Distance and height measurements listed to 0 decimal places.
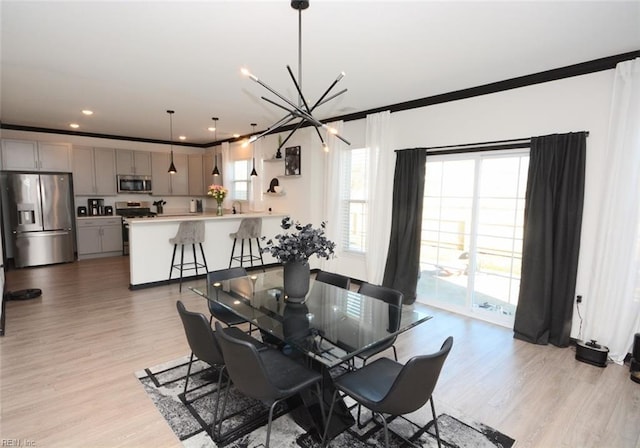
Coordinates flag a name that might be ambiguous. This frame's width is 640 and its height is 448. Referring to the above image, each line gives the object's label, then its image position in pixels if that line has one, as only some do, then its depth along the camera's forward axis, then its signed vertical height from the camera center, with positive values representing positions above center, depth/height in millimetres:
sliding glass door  3803 -459
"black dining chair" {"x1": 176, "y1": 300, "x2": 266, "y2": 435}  2057 -951
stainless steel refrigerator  5891 -549
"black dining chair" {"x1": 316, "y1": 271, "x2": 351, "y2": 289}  3205 -868
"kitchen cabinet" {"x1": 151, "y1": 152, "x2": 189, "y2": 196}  8062 +336
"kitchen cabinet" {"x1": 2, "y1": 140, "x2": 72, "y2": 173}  5975 +569
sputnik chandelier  2178 +575
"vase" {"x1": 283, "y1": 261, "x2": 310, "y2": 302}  2602 -683
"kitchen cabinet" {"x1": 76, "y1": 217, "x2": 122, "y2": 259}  6910 -1052
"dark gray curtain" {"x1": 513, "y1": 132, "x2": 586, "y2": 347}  3244 -397
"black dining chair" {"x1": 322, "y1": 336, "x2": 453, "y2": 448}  1607 -1084
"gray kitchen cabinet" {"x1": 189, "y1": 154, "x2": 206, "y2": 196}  8700 +385
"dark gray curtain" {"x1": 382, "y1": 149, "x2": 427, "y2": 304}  4410 -369
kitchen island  4941 -905
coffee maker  7293 -427
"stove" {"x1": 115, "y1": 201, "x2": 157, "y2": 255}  7411 -535
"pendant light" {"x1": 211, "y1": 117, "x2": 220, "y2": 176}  6038 +1257
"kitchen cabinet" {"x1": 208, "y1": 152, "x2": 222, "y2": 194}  8773 +589
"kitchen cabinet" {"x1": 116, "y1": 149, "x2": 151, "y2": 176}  7502 +614
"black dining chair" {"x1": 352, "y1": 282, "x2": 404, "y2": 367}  2317 -873
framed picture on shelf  6156 +588
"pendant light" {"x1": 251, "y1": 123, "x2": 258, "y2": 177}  6512 +791
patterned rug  2051 -1539
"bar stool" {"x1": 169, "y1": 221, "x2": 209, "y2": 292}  5082 -746
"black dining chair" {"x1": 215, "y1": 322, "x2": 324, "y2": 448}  1699 -1054
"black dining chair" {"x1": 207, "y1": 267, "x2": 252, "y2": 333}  2955 -1073
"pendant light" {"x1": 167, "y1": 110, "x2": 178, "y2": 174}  5363 +1252
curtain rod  3602 +590
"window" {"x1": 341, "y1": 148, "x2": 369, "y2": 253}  5301 -117
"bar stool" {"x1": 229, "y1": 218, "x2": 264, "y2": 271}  5754 -711
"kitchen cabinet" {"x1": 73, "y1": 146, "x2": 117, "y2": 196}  6968 +357
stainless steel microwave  7547 +116
